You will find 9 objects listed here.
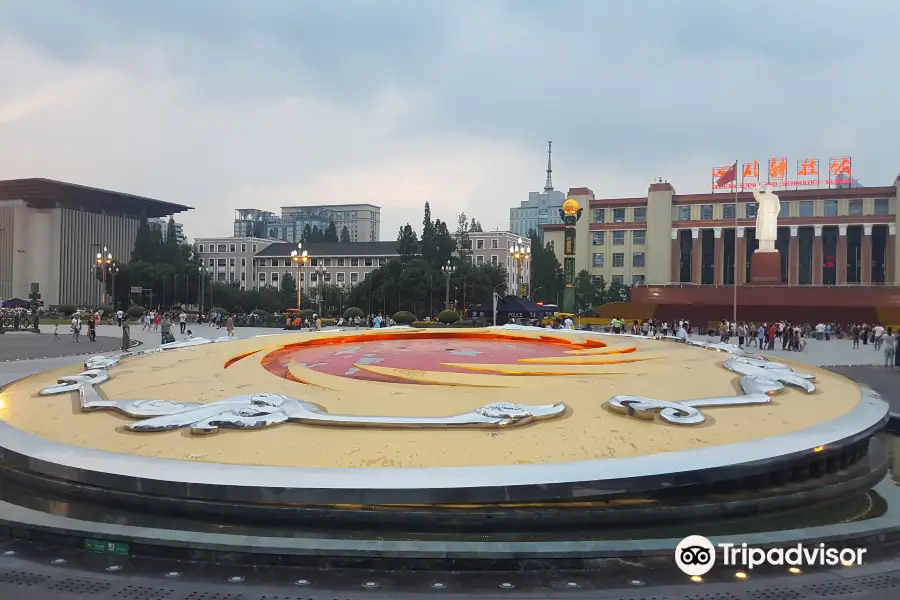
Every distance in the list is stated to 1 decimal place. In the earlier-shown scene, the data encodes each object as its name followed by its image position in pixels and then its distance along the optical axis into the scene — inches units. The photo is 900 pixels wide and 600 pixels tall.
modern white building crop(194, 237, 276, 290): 4121.6
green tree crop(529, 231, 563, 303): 2701.8
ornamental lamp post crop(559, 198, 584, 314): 1550.1
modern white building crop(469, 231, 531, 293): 3663.9
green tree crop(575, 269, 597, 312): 2477.9
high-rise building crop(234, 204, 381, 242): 5905.5
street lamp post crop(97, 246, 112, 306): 2255.2
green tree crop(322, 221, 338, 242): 4249.5
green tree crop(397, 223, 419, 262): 2477.9
